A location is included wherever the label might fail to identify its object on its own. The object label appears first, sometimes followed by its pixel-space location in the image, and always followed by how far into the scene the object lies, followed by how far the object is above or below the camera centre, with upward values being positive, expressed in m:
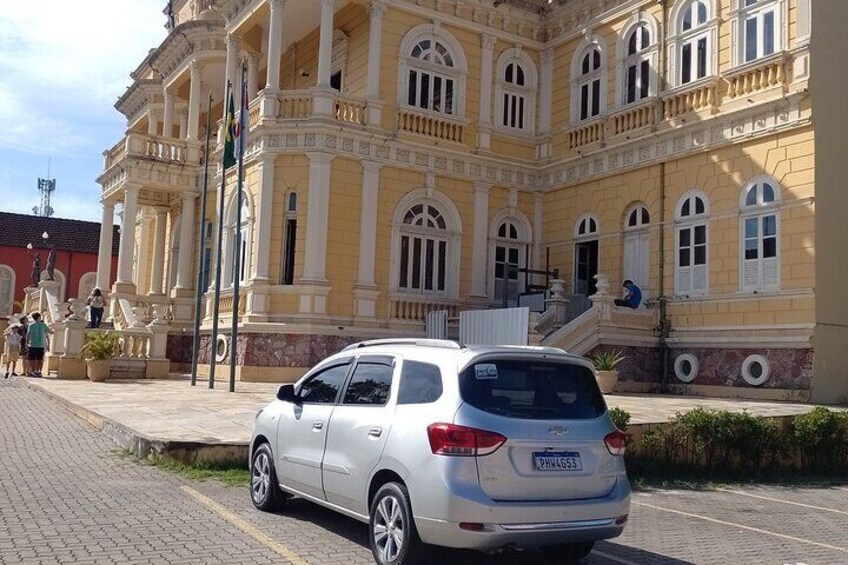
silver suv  5.88 -0.71
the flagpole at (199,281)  19.73 +1.57
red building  52.00 +5.26
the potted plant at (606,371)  19.02 -0.27
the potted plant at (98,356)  22.08 -0.40
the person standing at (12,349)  24.83 -0.34
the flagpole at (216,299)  19.94 +1.10
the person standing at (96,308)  26.12 +0.97
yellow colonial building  18.75 +4.50
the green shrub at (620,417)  10.58 -0.71
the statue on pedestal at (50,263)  35.17 +3.08
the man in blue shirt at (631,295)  21.47 +1.59
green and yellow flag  20.89 +4.97
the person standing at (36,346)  23.67 -0.21
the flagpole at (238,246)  17.99 +2.15
